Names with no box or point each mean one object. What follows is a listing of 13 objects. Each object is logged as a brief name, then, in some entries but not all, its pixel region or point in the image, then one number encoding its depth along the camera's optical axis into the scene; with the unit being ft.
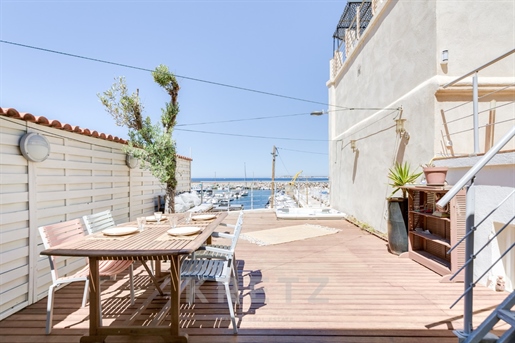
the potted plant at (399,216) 12.37
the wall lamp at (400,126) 14.10
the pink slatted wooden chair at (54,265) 6.49
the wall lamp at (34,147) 7.57
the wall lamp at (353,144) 21.64
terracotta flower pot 10.26
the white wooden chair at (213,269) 6.56
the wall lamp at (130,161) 13.56
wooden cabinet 9.19
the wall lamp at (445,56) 11.60
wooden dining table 5.39
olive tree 14.75
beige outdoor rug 15.81
